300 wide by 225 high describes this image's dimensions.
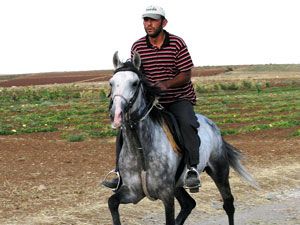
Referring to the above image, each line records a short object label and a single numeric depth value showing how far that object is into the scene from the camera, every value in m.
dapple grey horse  10.83
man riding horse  12.42
